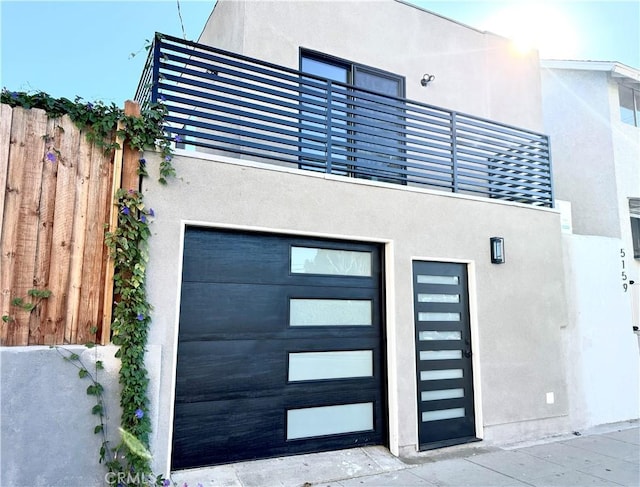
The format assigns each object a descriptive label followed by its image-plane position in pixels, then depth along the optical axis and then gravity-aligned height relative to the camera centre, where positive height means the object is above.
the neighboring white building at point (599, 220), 6.10 +1.65
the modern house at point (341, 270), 3.87 +0.35
